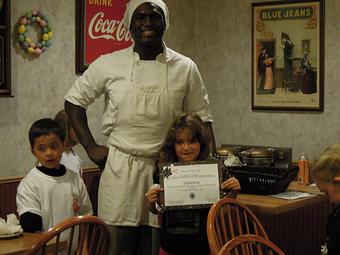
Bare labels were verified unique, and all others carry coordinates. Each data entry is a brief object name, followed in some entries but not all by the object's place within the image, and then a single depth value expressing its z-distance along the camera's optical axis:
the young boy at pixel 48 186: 2.57
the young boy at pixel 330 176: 2.38
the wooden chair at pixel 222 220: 2.14
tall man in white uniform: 2.78
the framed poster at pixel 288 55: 4.34
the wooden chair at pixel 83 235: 1.86
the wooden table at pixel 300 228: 4.42
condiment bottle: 3.81
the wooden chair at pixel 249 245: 2.01
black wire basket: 3.22
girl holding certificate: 2.68
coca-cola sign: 3.99
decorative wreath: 3.58
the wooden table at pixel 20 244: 2.18
